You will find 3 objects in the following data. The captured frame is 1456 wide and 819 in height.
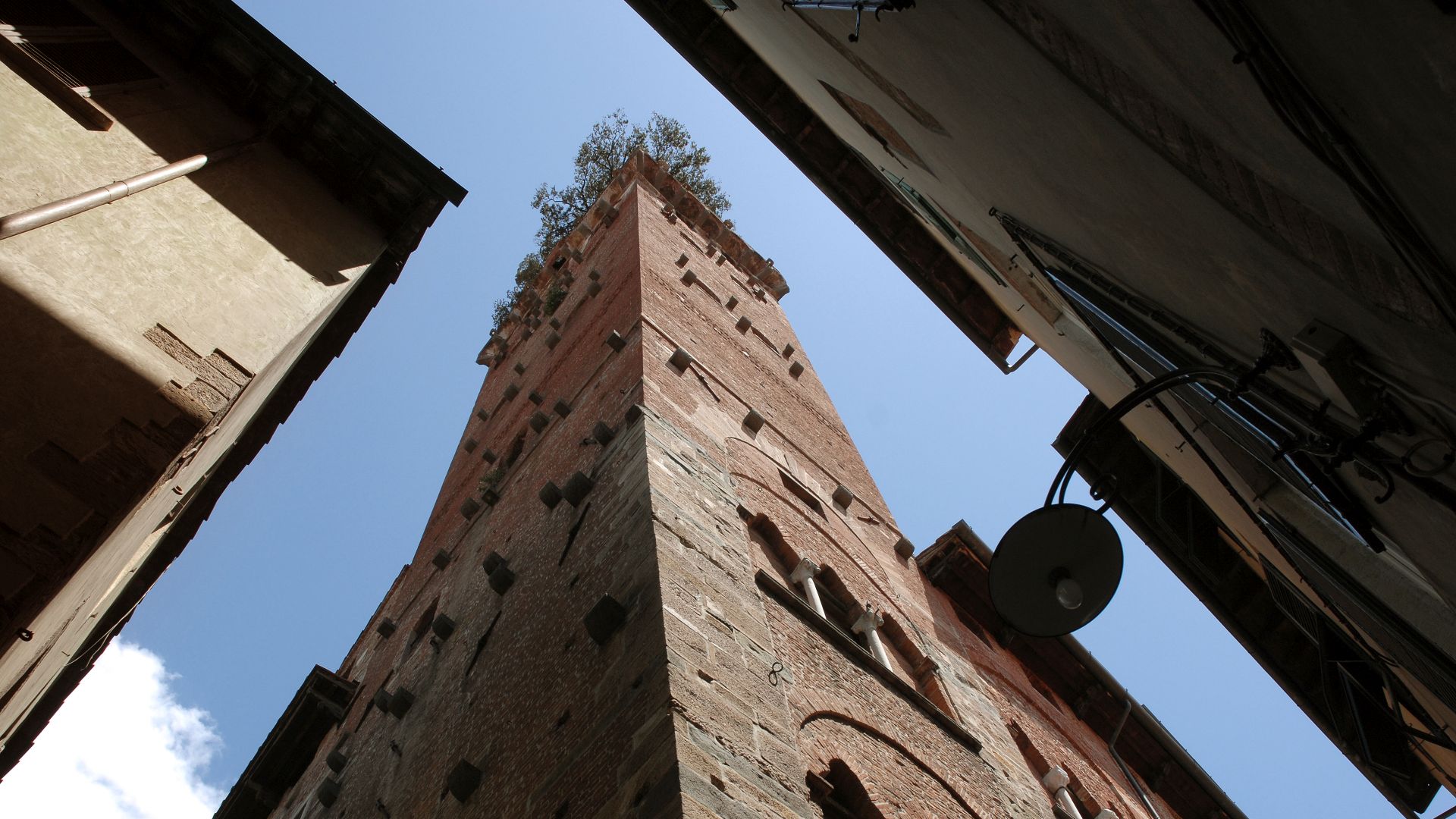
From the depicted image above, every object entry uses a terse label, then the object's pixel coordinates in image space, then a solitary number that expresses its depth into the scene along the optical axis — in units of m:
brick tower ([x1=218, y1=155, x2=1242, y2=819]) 5.61
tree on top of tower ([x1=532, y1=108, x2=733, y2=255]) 25.58
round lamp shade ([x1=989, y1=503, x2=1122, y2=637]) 4.16
